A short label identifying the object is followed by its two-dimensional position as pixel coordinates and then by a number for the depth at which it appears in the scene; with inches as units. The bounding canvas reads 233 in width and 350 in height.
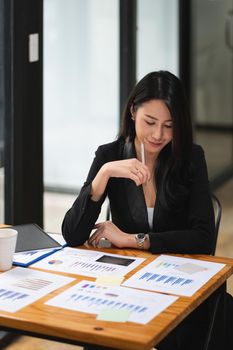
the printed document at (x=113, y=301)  92.9
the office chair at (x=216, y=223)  133.5
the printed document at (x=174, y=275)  103.1
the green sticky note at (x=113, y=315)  90.3
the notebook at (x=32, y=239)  121.7
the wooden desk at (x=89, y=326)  85.6
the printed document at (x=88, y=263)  110.2
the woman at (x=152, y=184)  124.3
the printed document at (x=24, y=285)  96.5
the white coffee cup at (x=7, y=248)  109.3
